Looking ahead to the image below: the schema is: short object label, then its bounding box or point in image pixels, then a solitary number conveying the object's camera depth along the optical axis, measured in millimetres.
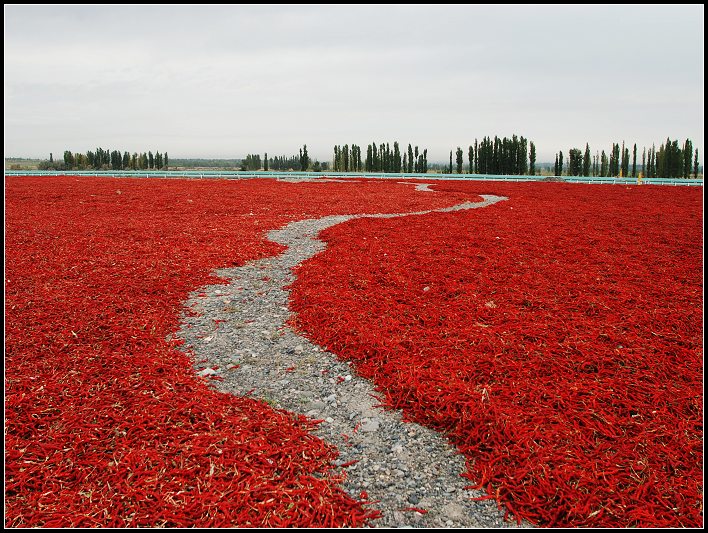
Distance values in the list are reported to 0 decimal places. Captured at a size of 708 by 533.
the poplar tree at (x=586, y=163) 81388
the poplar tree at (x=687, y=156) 72138
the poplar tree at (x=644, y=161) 96906
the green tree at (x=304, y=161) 98175
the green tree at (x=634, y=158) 85000
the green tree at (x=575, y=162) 81812
